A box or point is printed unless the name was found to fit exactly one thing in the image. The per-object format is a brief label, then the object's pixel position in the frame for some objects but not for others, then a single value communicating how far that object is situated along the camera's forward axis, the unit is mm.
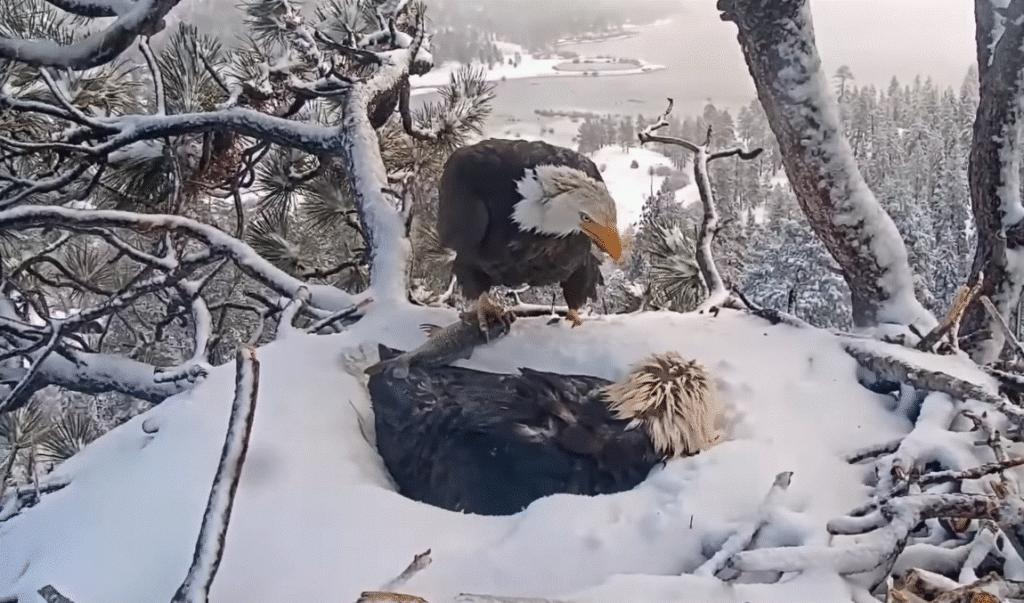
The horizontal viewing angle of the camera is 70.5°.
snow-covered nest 1226
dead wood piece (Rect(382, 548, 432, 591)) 1071
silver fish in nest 1898
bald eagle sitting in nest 1547
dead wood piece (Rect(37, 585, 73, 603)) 1142
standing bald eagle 1998
